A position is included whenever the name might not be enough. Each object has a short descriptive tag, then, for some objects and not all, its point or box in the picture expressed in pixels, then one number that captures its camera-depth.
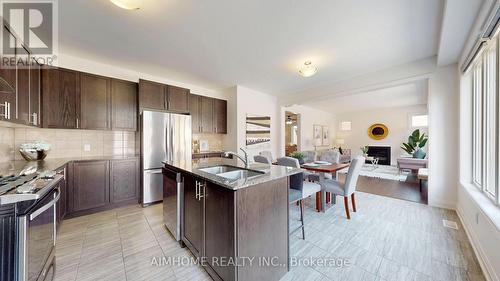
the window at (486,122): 1.76
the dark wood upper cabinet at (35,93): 2.27
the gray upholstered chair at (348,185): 2.66
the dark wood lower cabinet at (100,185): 2.63
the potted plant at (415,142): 6.77
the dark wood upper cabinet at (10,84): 1.64
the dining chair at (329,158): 3.55
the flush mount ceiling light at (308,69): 3.13
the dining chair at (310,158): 3.99
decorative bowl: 2.40
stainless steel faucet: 1.95
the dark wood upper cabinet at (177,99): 3.59
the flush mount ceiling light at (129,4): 1.63
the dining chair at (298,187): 2.16
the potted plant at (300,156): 3.68
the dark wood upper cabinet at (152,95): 3.25
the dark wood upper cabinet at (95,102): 2.84
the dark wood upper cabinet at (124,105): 3.11
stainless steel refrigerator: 3.15
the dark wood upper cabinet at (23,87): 1.95
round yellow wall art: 8.14
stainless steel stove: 0.97
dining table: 2.89
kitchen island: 1.26
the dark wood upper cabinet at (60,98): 2.59
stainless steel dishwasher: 1.93
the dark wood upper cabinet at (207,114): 4.20
